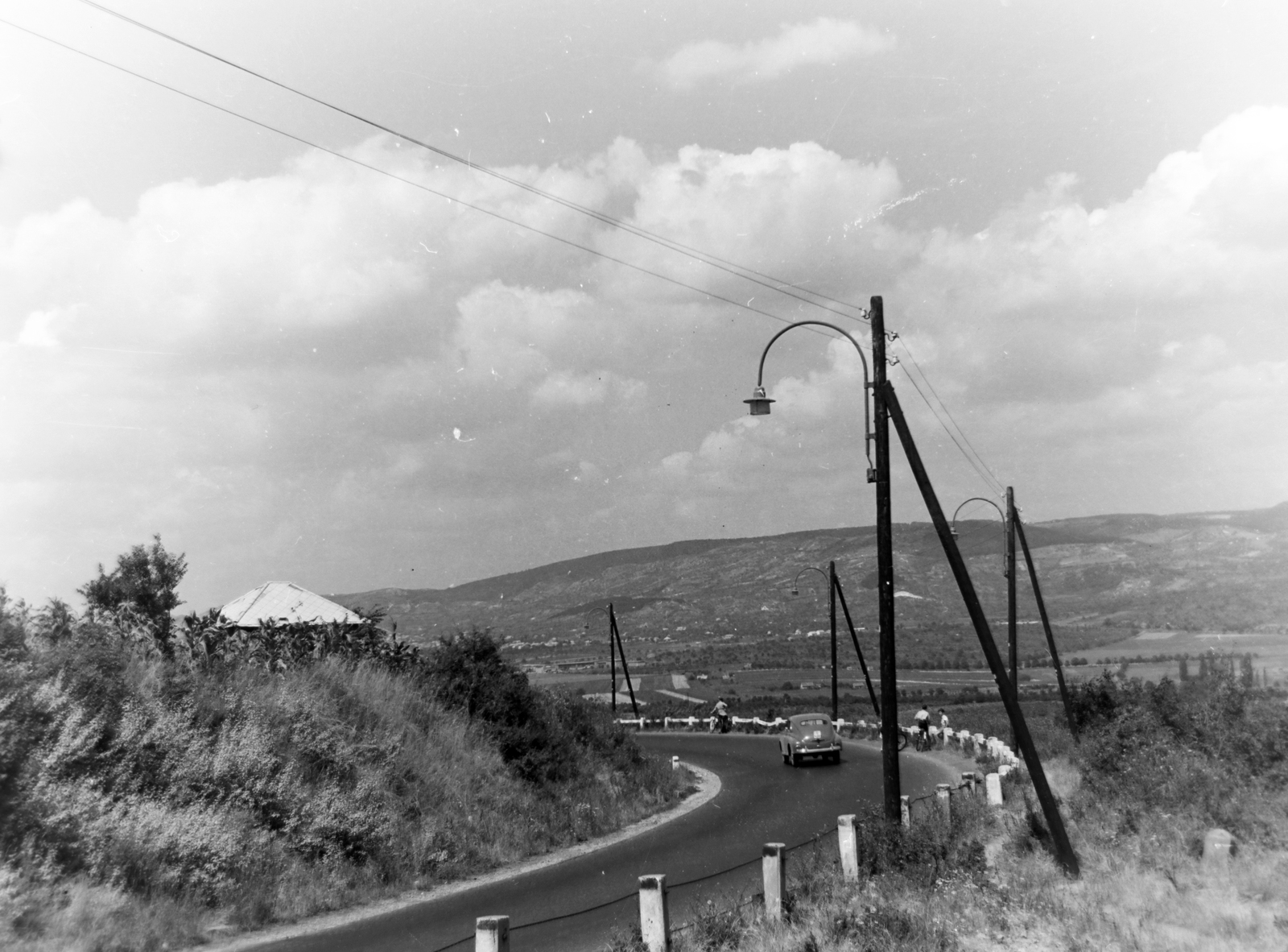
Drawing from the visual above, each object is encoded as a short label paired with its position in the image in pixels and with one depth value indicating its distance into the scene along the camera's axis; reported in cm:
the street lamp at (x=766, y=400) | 1778
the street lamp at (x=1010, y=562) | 3347
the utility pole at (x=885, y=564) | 1764
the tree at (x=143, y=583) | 3487
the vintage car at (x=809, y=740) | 3434
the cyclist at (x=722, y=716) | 5181
